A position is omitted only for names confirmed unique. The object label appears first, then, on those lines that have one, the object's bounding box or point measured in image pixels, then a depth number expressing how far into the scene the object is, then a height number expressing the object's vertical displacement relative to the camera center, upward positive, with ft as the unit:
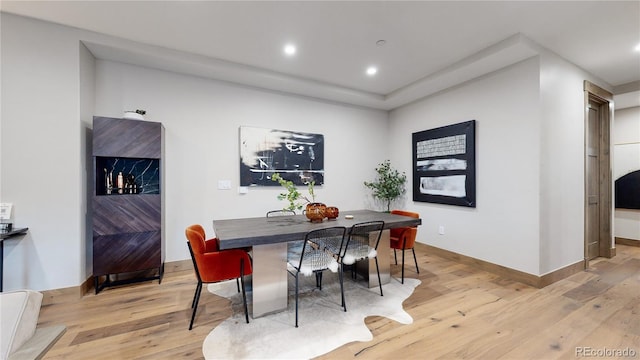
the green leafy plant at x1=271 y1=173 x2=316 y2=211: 9.04 -0.53
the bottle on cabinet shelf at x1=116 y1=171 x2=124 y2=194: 9.85 -0.17
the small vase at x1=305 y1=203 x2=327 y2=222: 9.37 -1.23
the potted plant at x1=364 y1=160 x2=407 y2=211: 15.72 -0.30
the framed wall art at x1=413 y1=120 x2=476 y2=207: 11.87 +0.73
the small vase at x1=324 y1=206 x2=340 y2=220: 9.74 -1.32
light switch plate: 12.12 -0.25
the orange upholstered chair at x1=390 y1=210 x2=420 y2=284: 10.25 -2.44
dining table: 7.02 -1.77
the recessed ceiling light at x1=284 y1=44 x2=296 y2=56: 9.67 +5.10
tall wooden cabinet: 8.95 -0.98
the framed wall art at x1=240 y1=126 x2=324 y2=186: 12.61 +1.23
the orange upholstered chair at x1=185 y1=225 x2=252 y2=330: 6.91 -2.37
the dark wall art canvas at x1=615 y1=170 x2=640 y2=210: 15.12 -0.75
